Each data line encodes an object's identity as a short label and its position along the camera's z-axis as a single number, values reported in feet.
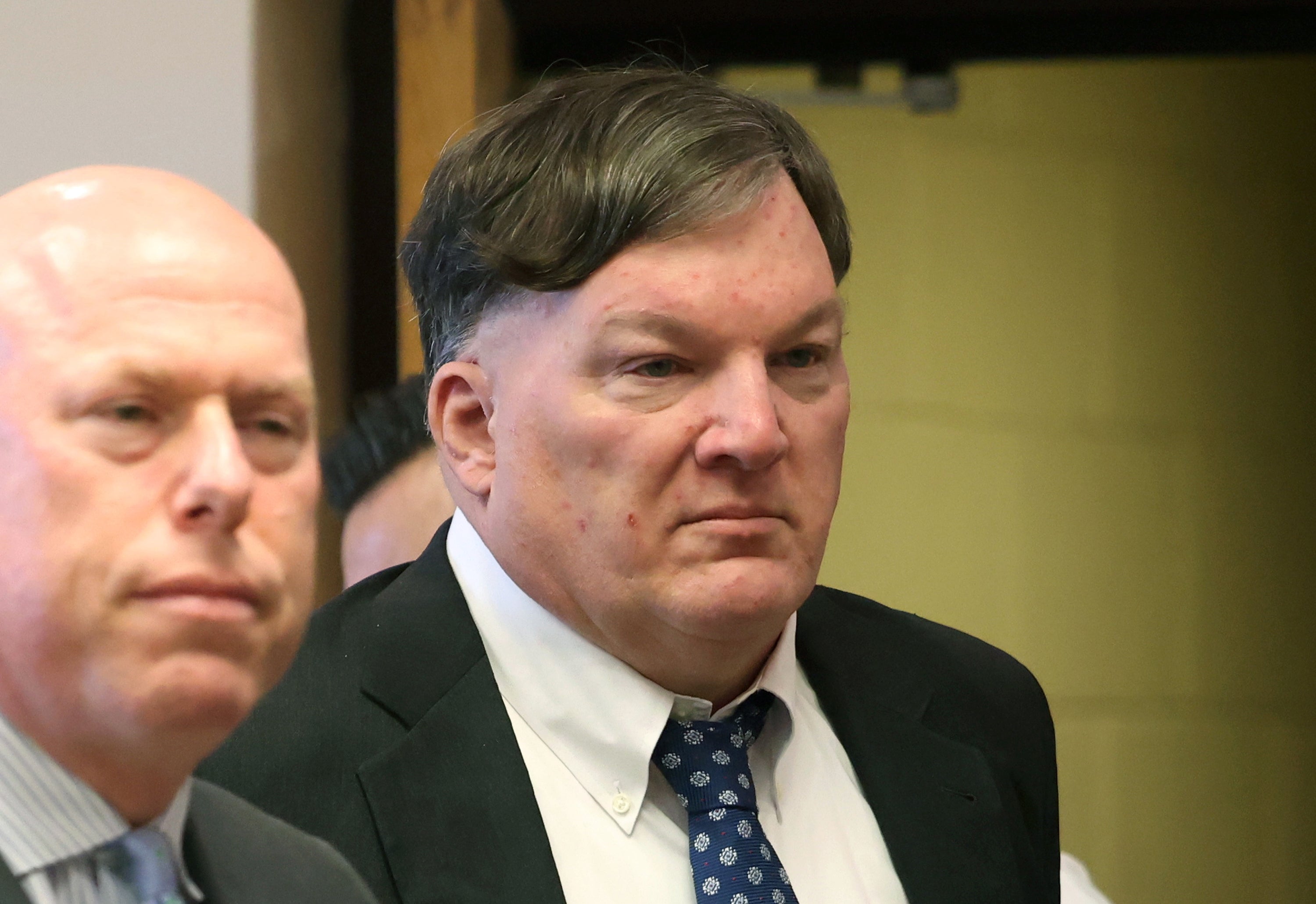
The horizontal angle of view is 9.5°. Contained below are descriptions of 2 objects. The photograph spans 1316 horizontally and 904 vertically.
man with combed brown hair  12.88
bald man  11.72
